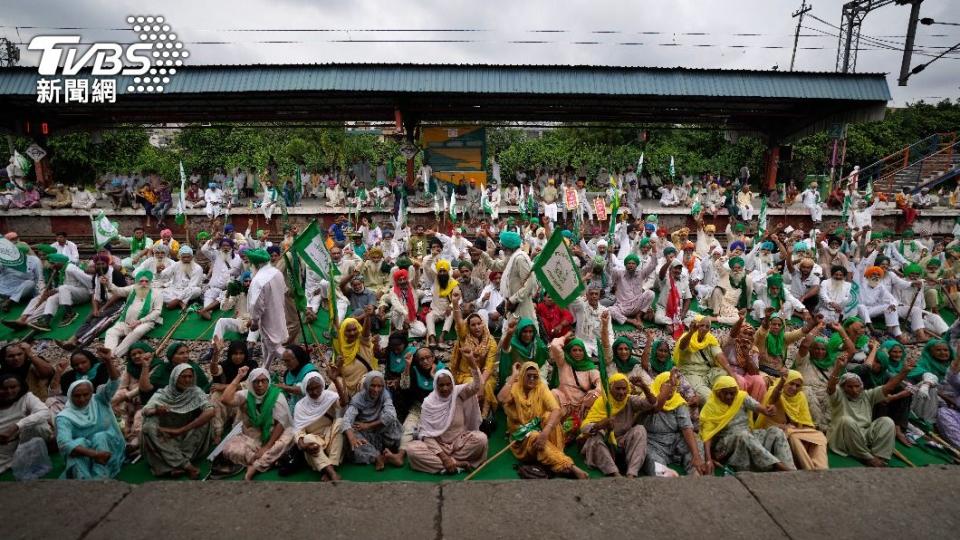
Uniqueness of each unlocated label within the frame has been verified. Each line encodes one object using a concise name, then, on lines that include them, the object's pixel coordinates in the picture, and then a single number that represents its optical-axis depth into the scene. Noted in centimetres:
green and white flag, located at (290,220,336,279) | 477
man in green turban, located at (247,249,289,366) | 532
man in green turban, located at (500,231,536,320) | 600
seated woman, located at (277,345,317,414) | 428
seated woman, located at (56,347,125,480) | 364
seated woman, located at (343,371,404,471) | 410
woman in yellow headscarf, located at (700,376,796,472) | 392
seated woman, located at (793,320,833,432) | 500
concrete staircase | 1838
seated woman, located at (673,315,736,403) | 491
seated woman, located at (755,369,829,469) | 410
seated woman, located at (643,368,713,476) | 394
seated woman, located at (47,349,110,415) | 427
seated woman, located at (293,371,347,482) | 394
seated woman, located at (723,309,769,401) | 470
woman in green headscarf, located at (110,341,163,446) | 427
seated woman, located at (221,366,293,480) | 396
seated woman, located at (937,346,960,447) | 448
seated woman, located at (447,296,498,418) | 494
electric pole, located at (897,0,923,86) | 1736
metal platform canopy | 1248
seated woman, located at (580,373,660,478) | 389
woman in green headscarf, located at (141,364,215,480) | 391
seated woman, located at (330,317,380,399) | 502
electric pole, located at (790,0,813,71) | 2597
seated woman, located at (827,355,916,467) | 421
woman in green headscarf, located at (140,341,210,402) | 421
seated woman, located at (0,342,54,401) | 425
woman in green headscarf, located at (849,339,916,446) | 443
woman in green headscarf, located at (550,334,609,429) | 454
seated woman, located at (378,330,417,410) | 525
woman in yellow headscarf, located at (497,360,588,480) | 393
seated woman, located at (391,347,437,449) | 478
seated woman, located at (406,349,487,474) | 399
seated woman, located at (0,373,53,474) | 378
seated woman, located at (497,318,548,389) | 492
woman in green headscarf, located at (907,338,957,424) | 467
